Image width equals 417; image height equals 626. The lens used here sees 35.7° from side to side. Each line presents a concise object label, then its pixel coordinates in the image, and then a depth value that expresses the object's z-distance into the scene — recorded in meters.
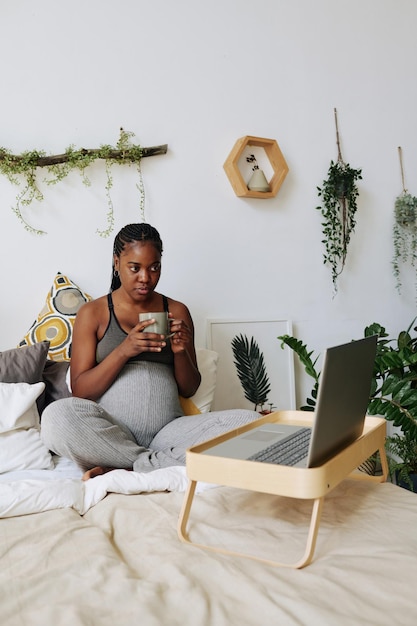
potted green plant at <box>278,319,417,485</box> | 2.48
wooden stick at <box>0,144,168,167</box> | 2.68
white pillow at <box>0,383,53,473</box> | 2.00
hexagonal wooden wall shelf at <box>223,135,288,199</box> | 3.06
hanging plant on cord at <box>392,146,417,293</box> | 3.52
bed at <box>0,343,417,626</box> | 1.05
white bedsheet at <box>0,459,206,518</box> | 1.61
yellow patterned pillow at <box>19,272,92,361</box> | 2.57
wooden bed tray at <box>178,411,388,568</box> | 1.24
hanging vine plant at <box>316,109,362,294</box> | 3.30
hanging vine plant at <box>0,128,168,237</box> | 2.68
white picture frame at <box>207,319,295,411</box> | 3.12
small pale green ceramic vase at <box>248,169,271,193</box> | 3.13
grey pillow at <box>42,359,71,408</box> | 2.37
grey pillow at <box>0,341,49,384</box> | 2.22
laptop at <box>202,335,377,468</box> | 1.25
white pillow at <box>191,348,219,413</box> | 2.56
